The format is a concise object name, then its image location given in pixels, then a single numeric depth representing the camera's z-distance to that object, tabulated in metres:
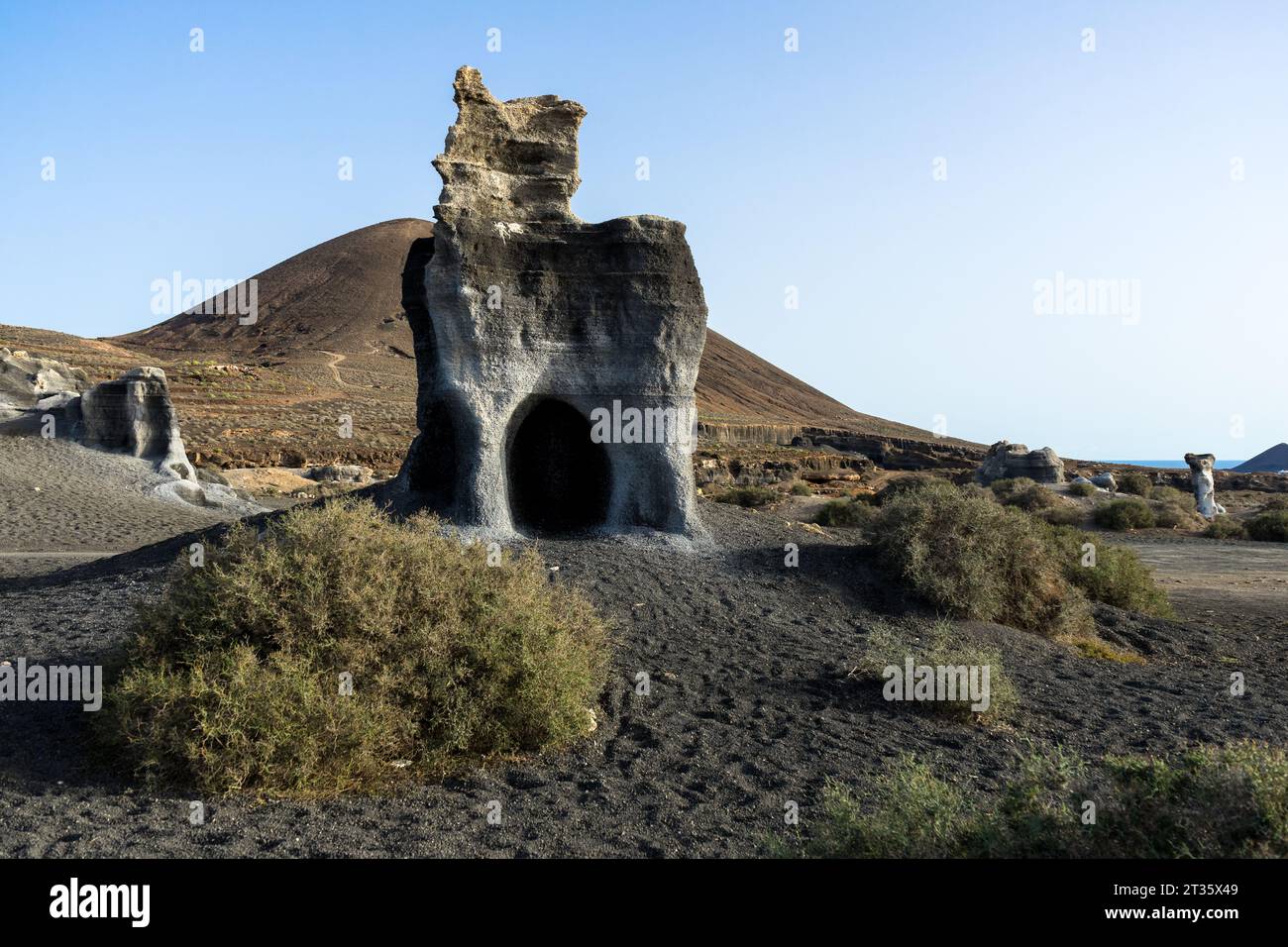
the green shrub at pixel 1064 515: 24.89
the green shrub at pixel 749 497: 28.11
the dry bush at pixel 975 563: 10.81
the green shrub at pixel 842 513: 22.83
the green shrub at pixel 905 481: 26.15
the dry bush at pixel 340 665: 5.33
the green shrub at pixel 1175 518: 25.97
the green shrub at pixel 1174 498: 28.12
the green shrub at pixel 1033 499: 25.88
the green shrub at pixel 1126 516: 25.52
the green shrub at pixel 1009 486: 27.64
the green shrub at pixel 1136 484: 35.01
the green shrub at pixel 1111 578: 13.13
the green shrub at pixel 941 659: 7.62
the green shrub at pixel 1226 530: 24.34
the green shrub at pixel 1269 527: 23.62
